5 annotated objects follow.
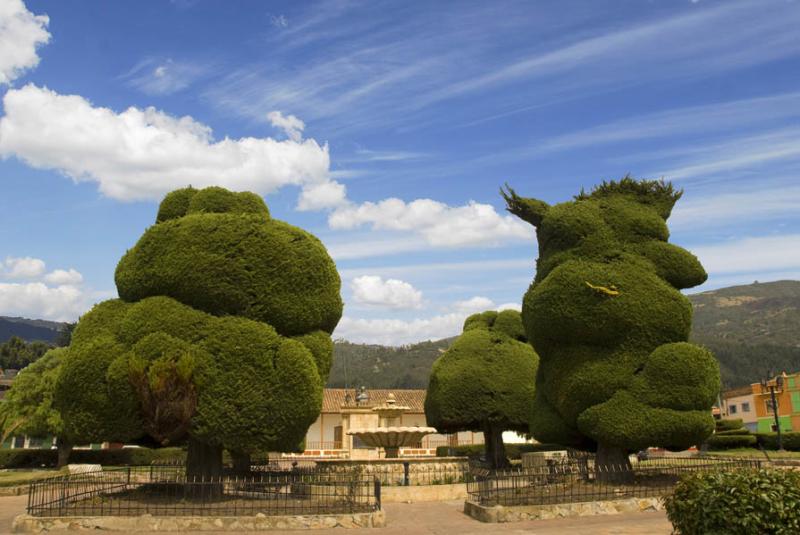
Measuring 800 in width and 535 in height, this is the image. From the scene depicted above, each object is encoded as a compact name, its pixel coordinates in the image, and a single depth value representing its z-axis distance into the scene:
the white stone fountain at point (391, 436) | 22.97
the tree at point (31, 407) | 27.66
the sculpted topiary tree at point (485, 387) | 22.36
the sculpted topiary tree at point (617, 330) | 14.13
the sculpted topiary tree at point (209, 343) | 12.26
